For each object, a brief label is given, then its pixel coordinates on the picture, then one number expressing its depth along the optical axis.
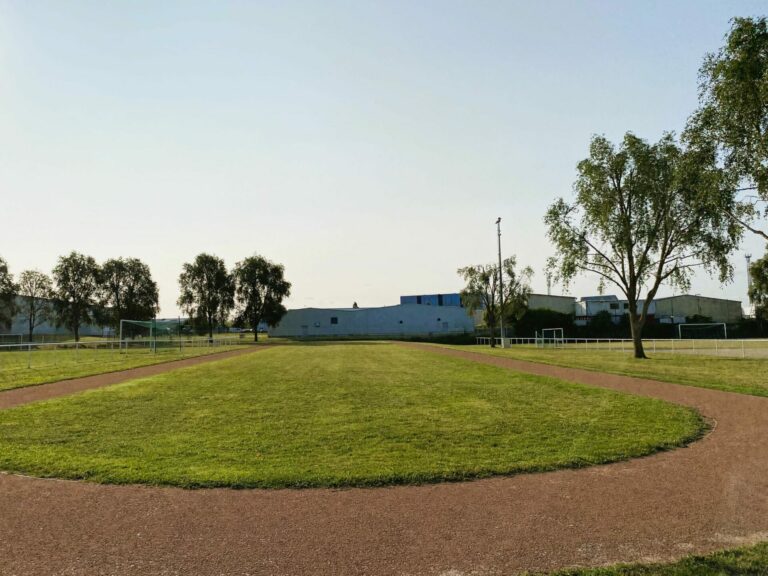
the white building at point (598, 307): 88.98
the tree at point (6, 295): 67.38
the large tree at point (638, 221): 28.34
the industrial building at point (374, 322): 93.38
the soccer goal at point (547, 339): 50.55
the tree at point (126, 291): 76.50
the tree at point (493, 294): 54.81
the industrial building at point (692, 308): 87.12
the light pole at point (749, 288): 71.08
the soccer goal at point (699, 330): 68.44
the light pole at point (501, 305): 51.23
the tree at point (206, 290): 80.69
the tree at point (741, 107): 19.98
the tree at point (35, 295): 74.25
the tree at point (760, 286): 66.75
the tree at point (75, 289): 73.62
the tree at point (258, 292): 86.31
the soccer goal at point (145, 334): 43.18
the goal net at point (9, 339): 54.23
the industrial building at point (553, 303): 91.86
